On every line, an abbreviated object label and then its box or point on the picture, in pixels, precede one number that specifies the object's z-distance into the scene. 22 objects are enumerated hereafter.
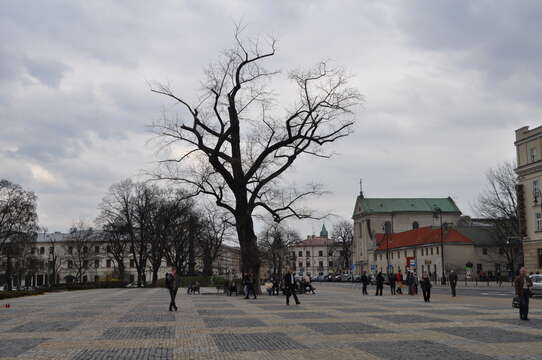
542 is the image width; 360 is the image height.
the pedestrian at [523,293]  17.53
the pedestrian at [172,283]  22.55
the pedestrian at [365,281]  38.71
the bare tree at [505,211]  68.38
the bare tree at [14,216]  59.03
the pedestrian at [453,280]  33.31
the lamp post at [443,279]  65.09
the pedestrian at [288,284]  26.73
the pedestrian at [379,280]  36.88
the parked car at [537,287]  33.28
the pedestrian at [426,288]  29.11
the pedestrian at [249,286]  33.67
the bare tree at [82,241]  89.81
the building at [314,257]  188.75
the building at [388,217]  130.88
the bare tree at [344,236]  128.80
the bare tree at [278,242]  85.62
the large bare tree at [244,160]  36.25
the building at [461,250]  93.00
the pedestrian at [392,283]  39.22
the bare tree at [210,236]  73.88
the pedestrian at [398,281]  39.31
